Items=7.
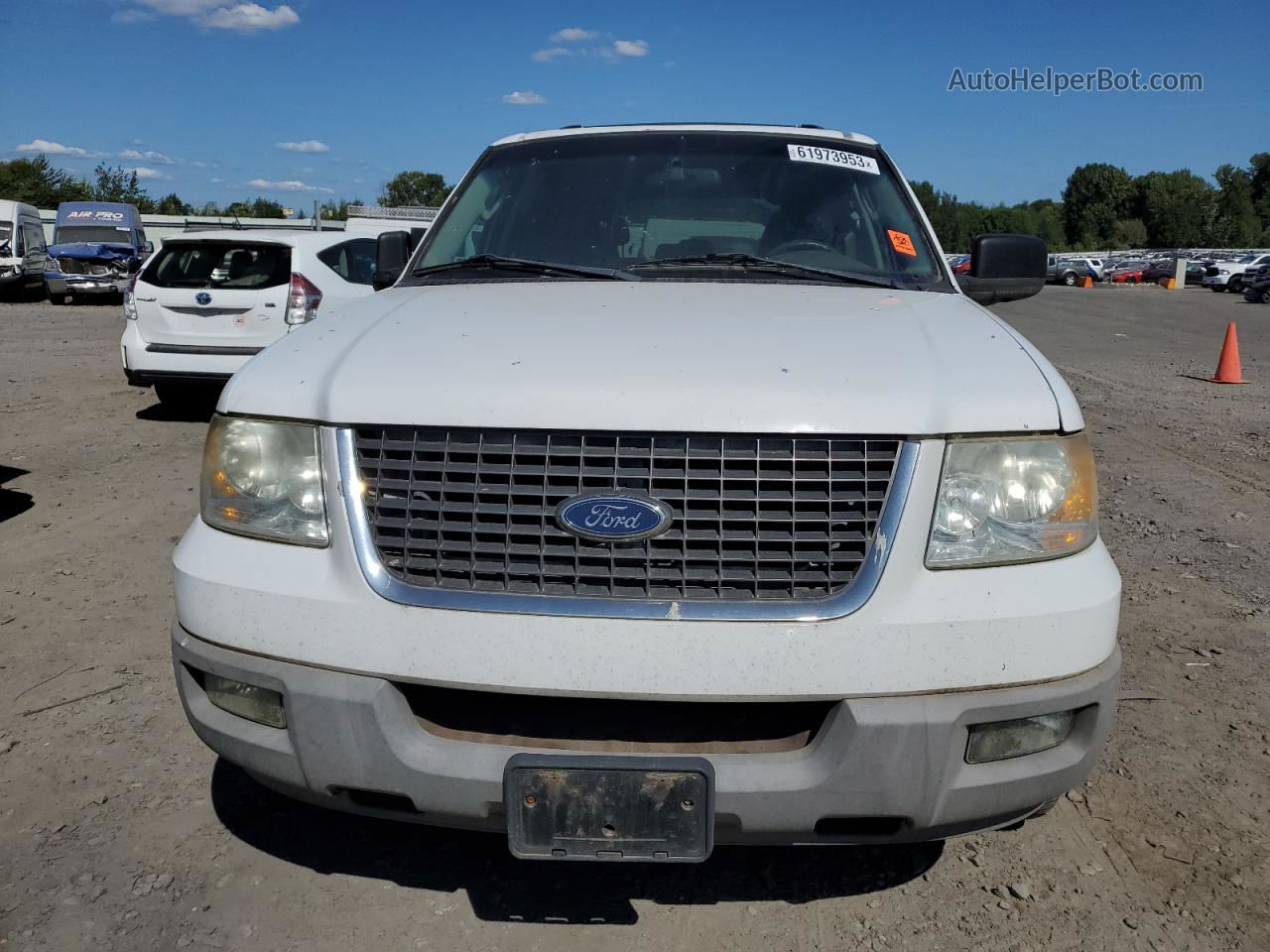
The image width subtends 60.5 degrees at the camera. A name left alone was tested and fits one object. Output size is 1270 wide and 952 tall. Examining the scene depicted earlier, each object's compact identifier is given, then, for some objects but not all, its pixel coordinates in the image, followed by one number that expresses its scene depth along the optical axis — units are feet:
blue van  82.53
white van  81.10
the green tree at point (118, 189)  199.93
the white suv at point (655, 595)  6.81
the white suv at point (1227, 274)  138.08
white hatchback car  29.81
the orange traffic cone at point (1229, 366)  42.60
